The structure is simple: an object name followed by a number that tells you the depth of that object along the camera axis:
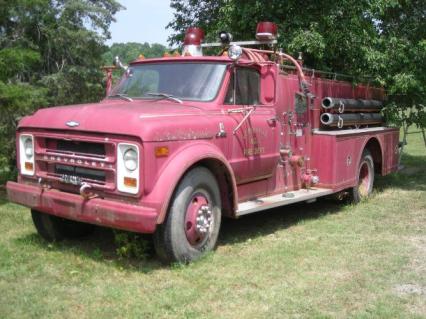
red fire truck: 4.90
